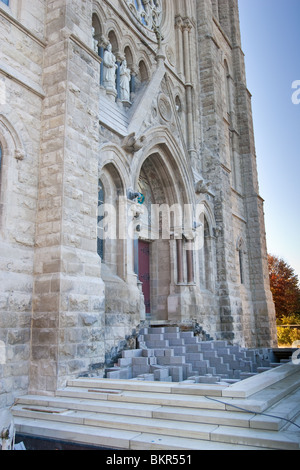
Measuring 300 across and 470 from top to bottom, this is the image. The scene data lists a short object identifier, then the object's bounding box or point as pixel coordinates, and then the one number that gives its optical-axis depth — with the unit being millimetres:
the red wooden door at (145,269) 13414
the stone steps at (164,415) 4380
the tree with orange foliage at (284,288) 31844
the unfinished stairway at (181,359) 8094
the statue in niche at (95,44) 11484
